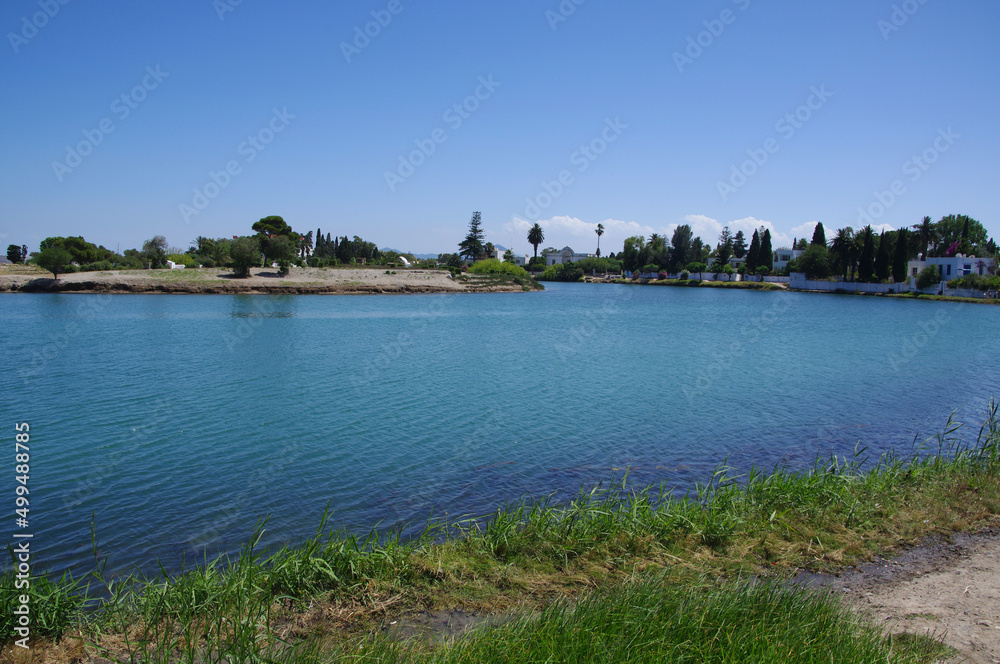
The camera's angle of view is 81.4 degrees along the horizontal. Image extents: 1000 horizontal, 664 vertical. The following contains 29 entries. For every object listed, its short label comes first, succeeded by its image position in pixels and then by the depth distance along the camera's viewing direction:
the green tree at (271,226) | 100.88
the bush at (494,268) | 114.81
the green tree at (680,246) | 145.62
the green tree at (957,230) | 137.21
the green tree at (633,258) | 154.62
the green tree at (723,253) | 145.25
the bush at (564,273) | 158.25
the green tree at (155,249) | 83.81
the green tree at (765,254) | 130.12
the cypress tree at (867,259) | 104.38
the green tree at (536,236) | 172.00
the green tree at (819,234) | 126.06
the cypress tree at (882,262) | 103.50
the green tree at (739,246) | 165.25
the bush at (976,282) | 85.81
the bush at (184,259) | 91.43
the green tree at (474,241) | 148.00
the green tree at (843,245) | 109.75
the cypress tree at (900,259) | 100.50
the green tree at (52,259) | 65.50
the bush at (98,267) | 78.12
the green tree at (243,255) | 74.25
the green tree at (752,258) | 131.12
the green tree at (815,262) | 117.06
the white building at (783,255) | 162.75
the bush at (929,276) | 93.94
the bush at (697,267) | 137.62
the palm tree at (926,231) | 126.88
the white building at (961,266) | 95.25
